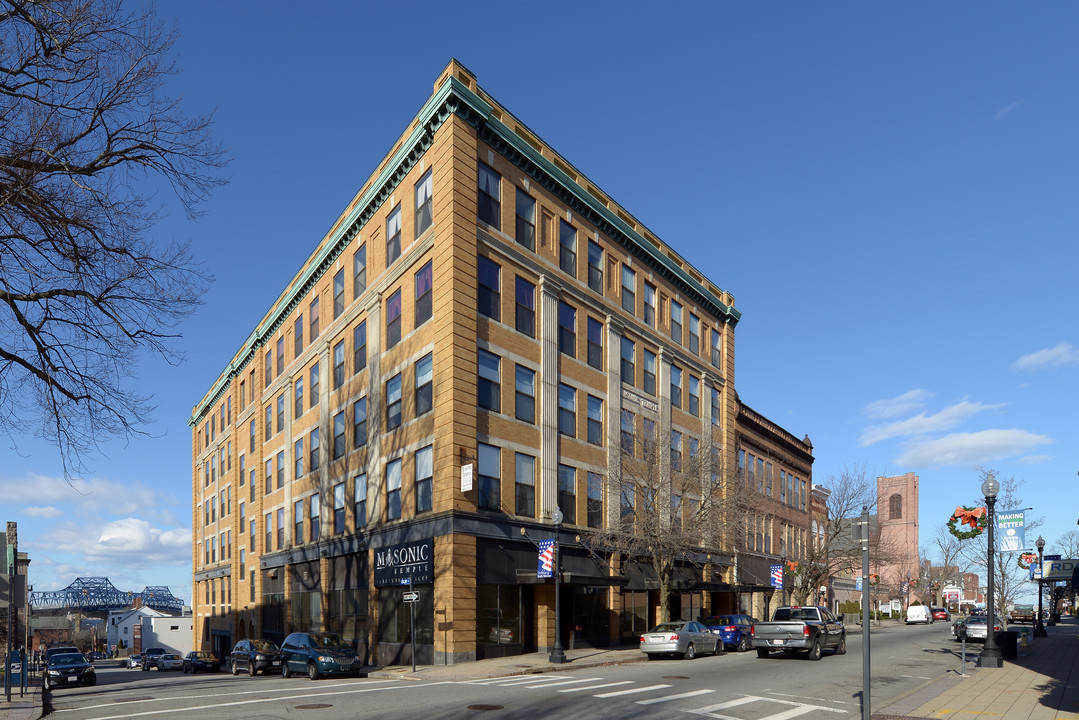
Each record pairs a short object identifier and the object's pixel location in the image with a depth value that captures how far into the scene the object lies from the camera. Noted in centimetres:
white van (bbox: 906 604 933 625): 7662
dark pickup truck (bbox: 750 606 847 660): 2853
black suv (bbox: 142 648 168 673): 6150
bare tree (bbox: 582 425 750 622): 3456
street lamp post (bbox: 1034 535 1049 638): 4306
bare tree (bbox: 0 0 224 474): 1284
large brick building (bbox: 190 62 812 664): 3080
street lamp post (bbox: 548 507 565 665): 2767
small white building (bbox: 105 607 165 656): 11994
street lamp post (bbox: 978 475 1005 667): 2492
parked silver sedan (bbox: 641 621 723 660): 2914
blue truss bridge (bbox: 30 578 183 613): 18361
